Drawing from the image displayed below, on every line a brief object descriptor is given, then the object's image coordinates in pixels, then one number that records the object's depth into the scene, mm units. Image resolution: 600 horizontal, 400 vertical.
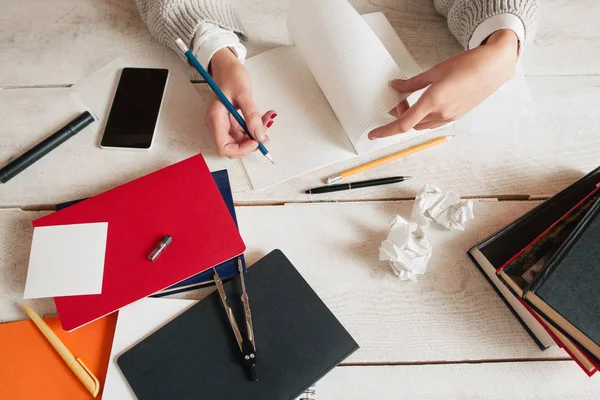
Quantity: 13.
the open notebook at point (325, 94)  661
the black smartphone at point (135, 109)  677
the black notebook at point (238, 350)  523
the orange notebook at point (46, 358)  528
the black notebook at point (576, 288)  514
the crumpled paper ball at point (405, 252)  599
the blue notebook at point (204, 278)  582
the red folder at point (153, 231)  554
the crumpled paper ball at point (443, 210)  634
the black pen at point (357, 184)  658
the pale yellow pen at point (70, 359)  527
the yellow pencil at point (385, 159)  667
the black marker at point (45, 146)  654
